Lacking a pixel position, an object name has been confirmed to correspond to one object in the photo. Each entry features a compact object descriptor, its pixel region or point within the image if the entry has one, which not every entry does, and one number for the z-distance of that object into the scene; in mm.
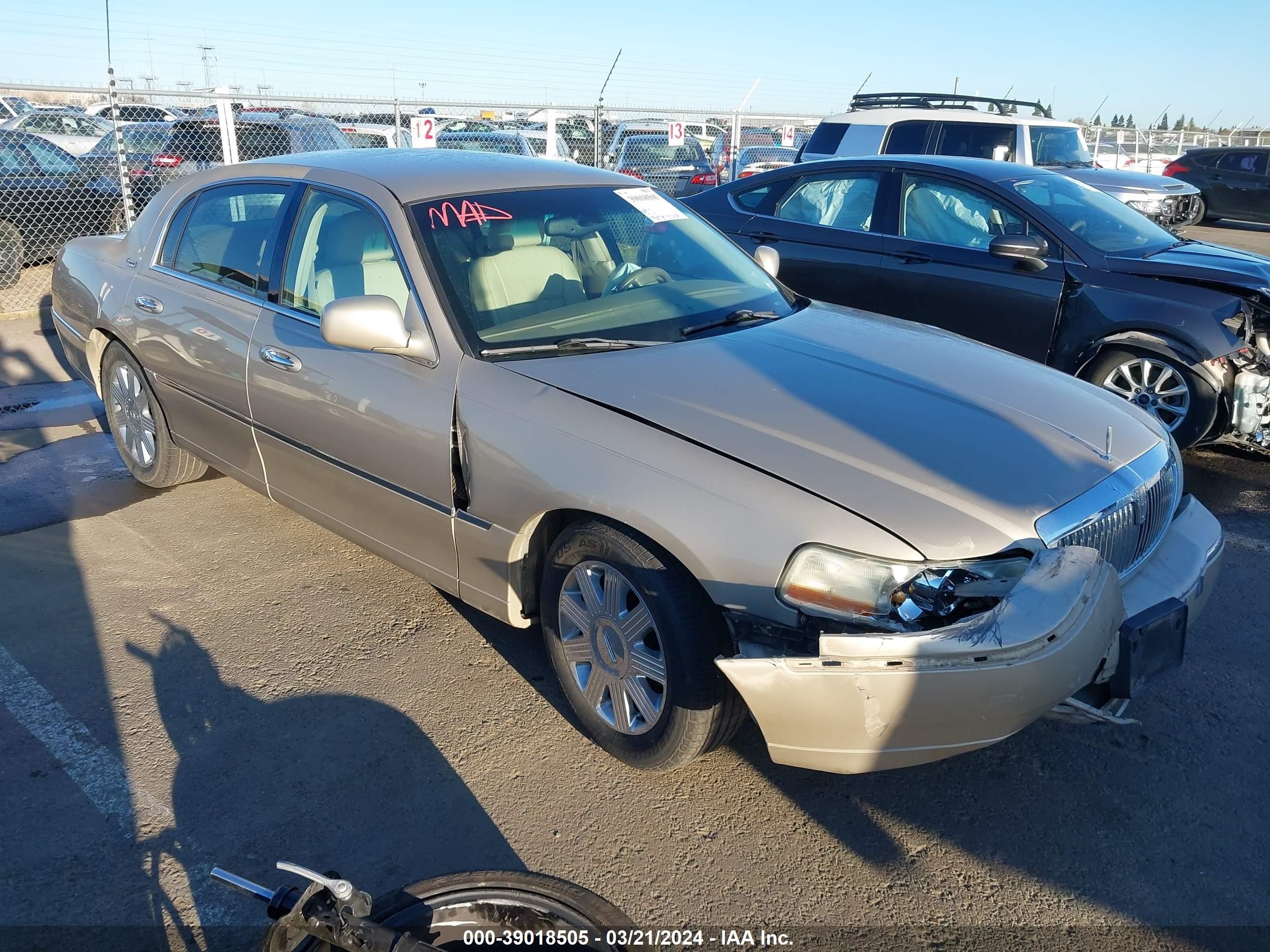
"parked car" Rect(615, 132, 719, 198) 16406
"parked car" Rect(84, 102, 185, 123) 17266
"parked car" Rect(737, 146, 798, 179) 15938
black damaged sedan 5387
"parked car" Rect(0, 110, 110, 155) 16531
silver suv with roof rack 11898
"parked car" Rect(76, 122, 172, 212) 11609
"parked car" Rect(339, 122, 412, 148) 13492
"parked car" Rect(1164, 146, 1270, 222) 18516
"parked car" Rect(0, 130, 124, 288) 10367
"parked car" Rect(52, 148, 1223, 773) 2439
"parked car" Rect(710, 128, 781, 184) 17312
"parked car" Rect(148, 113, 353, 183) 11930
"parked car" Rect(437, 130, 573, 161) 14031
